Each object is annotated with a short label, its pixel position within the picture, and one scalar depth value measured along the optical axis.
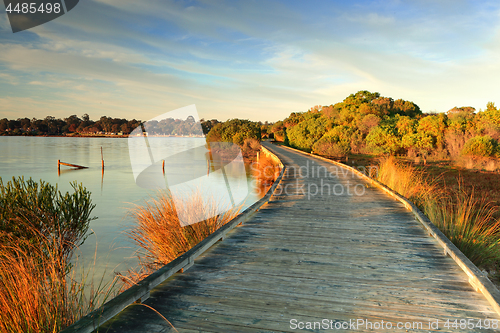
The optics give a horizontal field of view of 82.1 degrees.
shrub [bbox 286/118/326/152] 33.91
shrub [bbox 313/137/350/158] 25.39
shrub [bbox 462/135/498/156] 16.39
